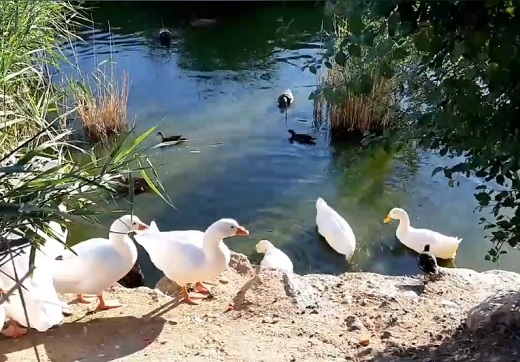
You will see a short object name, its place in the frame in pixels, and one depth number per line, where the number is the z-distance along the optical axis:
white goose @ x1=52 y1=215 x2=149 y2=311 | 3.64
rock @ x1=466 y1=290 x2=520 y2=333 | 2.59
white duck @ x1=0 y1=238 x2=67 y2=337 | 3.12
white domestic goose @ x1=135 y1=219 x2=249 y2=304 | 3.90
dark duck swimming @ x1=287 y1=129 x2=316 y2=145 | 7.39
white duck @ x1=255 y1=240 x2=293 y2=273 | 4.70
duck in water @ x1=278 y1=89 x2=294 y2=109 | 8.11
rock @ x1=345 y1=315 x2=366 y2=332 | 3.17
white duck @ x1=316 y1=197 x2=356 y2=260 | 5.30
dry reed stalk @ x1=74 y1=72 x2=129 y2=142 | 7.24
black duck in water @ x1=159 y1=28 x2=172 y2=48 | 11.02
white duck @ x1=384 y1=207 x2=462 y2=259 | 5.25
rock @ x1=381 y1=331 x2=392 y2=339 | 3.05
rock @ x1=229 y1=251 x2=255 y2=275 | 4.47
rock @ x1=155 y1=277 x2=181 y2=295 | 4.18
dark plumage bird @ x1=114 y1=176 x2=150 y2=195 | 6.34
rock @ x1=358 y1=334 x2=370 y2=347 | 2.99
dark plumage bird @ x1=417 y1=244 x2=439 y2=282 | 4.21
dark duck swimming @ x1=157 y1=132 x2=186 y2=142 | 7.16
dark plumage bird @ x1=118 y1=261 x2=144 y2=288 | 4.88
